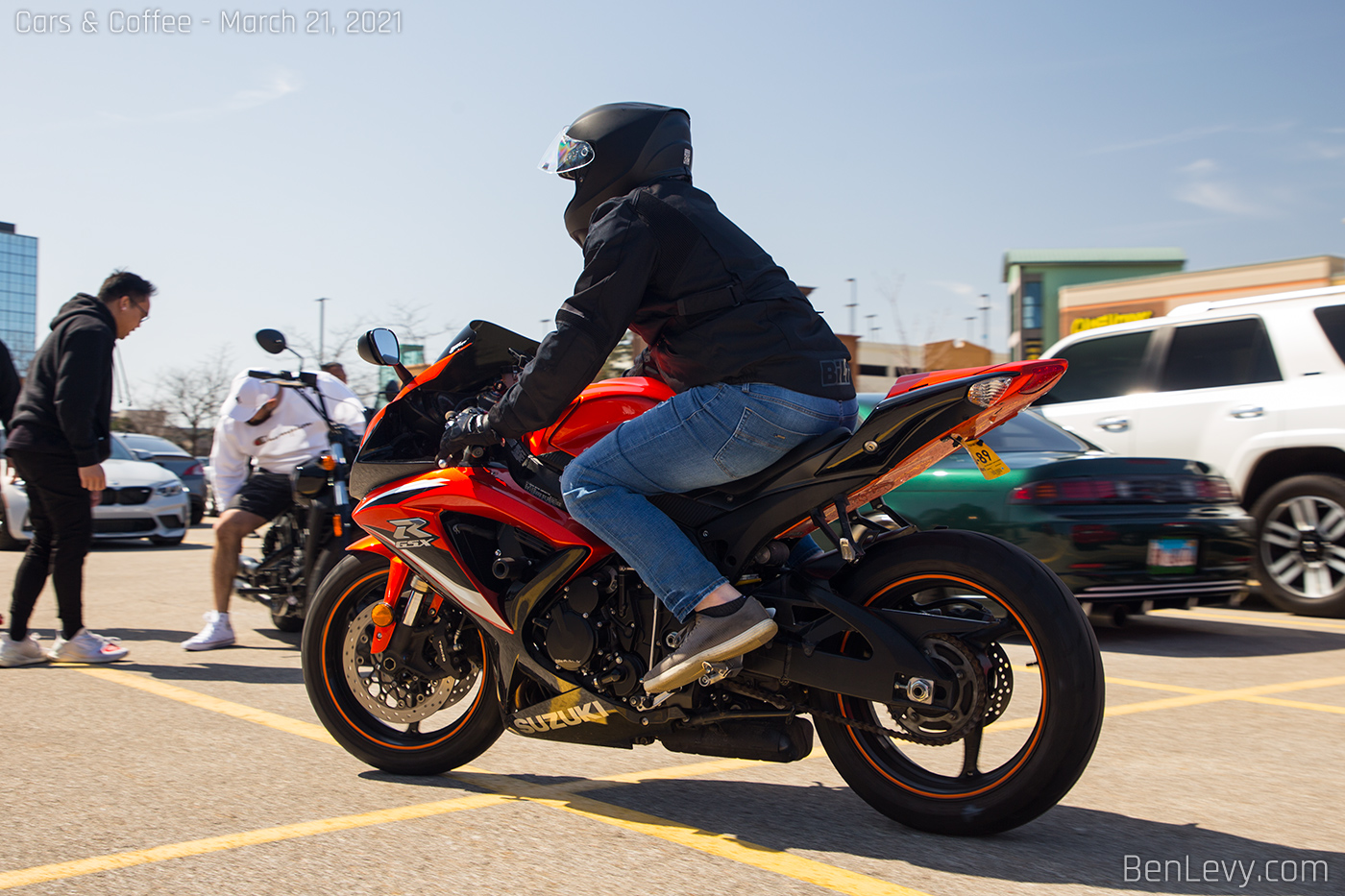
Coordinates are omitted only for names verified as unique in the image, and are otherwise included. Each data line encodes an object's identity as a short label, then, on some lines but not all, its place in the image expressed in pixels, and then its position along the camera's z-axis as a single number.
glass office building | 122.88
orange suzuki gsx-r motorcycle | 2.98
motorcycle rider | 3.15
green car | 6.58
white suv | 7.90
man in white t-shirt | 6.89
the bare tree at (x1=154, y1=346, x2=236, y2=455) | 42.09
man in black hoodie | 6.02
